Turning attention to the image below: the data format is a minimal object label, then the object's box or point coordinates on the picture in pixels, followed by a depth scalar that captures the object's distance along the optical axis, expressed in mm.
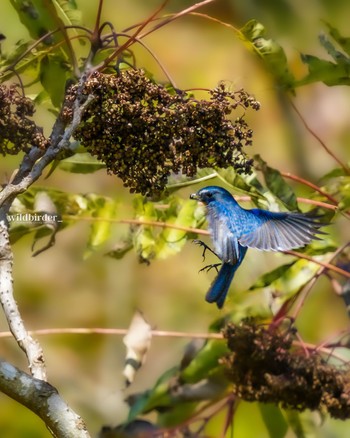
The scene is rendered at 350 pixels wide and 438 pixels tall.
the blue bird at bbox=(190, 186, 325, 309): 6785
